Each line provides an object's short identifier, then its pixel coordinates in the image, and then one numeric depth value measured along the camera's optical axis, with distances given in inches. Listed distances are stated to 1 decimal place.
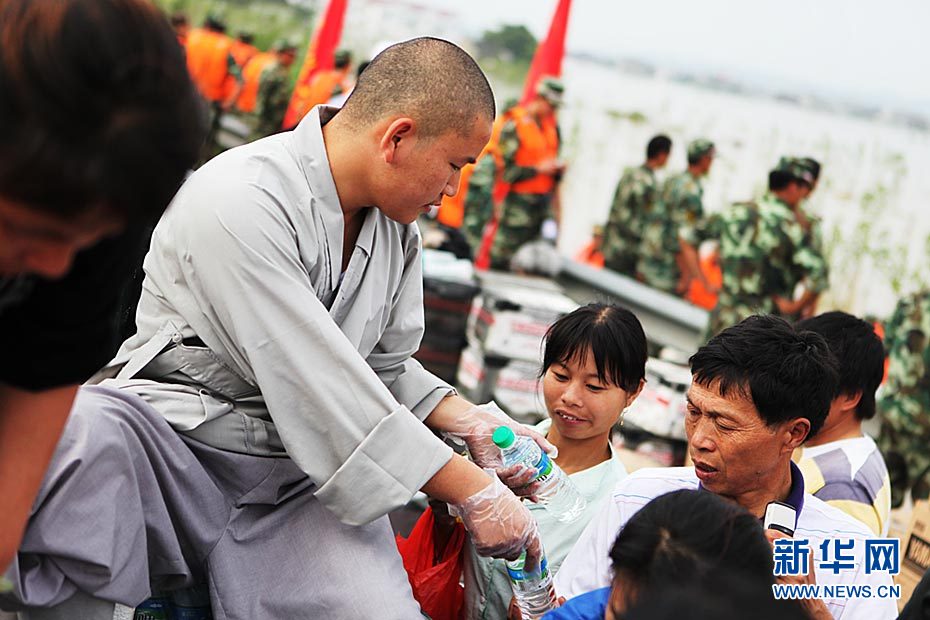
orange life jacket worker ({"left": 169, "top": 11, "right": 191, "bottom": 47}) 528.4
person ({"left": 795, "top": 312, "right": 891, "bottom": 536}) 127.6
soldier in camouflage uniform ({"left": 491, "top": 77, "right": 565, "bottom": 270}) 350.3
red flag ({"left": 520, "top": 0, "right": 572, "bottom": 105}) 374.6
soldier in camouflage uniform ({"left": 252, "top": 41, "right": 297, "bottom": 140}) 504.1
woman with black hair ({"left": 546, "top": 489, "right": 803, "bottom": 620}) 66.9
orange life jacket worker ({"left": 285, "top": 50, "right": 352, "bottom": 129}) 424.0
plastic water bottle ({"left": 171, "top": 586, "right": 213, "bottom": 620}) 98.6
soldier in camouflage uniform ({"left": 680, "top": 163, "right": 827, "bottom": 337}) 268.4
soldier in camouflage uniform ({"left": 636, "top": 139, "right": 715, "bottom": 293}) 349.4
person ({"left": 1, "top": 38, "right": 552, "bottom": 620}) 86.5
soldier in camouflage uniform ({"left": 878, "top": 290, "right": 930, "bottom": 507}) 226.5
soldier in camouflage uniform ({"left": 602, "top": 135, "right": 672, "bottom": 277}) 360.5
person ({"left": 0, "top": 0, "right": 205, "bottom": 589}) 48.4
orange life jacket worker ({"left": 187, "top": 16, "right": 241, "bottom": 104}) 565.0
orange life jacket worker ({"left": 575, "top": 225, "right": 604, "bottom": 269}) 382.6
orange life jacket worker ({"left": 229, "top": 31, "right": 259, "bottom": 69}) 598.9
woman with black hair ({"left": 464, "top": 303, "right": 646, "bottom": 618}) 119.0
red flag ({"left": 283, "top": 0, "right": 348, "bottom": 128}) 470.3
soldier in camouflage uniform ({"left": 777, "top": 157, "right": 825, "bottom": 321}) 269.4
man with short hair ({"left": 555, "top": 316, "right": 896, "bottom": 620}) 101.0
